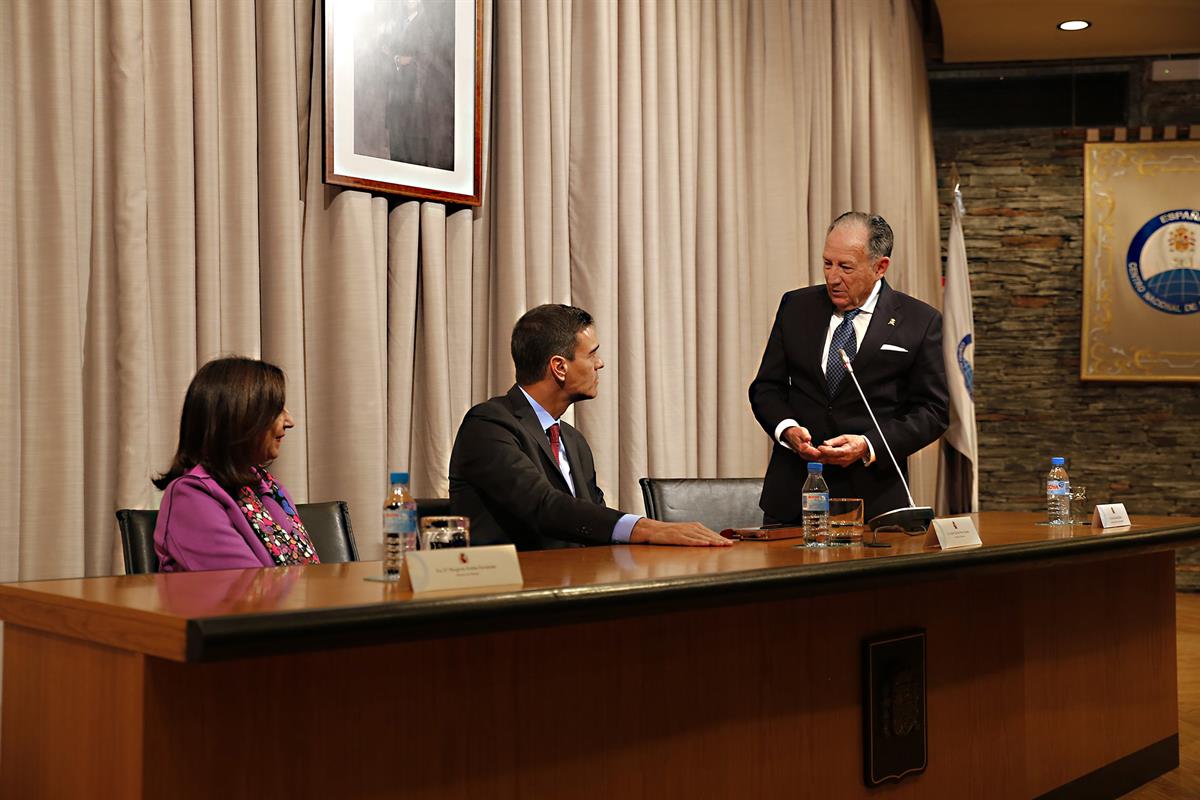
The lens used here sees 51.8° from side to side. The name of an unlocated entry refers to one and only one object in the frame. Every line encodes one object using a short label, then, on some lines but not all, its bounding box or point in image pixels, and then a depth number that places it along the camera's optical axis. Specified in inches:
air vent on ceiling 284.7
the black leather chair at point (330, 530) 98.4
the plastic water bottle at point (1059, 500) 119.2
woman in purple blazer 80.7
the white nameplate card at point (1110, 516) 112.7
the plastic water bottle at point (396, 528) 68.8
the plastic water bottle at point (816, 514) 92.6
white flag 229.8
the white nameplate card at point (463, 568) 60.6
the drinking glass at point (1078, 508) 122.6
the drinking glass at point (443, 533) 68.2
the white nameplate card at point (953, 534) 88.9
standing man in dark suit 117.6
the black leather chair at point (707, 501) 122.9
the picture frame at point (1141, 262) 276.2
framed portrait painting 131.0
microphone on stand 97.8
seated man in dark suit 93.7
